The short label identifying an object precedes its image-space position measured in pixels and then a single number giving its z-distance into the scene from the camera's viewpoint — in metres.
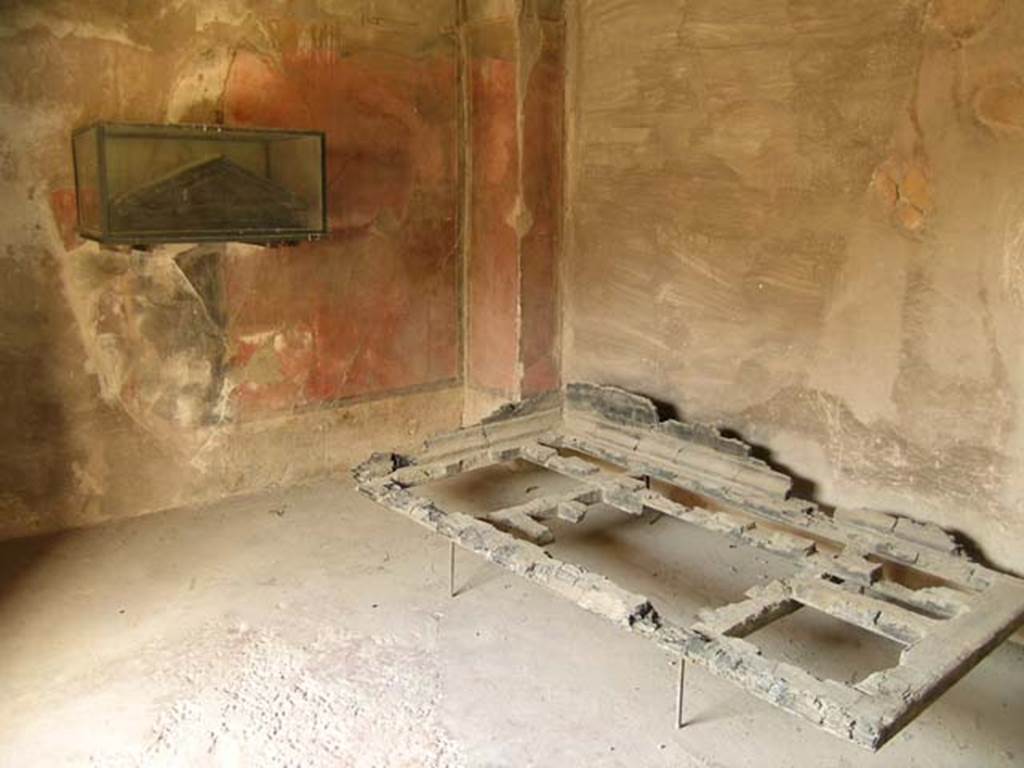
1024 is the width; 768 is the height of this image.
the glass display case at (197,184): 2.82
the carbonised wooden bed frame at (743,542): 1.84
